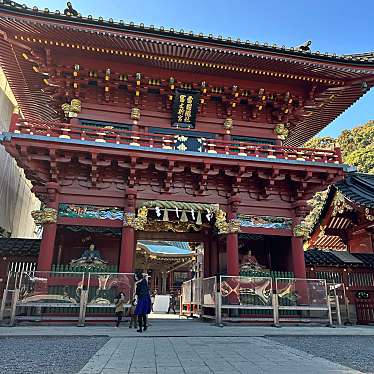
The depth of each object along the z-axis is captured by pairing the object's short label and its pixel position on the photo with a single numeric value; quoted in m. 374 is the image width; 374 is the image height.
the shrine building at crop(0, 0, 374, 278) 11.84
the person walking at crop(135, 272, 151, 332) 9.39
